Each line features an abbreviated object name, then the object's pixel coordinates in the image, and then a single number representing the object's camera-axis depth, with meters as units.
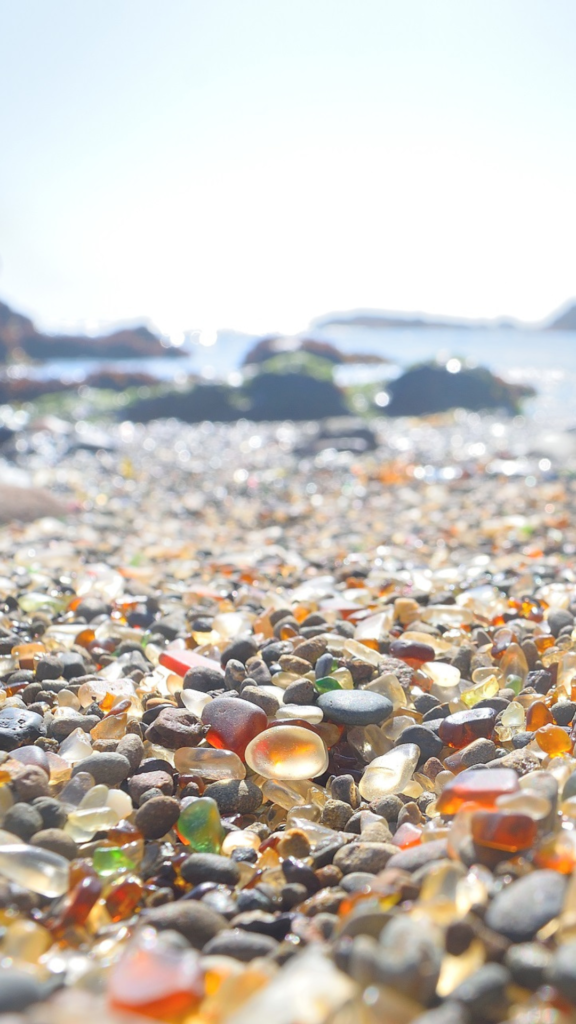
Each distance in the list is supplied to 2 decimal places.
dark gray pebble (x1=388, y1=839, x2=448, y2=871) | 0.32
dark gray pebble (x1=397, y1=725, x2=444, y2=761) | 0.38
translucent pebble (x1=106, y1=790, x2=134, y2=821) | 0.35
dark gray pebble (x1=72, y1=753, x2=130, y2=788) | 0.36
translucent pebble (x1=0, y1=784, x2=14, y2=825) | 0.34
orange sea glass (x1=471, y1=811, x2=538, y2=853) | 0.32
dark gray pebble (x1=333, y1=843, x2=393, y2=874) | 0.33
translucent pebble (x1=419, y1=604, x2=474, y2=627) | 0.47
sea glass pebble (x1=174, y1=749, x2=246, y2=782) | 0.37
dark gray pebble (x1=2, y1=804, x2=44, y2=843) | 0.34
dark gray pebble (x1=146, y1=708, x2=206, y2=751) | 0.38
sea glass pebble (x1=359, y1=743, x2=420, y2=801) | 0.37
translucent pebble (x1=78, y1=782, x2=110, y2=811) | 0.35
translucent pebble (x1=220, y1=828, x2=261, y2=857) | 0.35
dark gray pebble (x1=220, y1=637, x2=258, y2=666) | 0.43
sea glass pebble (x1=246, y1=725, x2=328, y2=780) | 0.36
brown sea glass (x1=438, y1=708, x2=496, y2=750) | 0.38
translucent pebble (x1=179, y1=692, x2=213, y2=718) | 0.39
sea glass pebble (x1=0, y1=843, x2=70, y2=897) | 0.32
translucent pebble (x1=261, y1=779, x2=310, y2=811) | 0.37
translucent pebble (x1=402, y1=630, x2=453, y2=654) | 0.44
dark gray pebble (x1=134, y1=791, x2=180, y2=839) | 0.35
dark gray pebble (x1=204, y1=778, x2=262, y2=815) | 0.36
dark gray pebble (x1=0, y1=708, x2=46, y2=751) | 0.37
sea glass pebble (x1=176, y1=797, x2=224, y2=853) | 0.35
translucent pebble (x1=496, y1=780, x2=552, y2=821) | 0.32
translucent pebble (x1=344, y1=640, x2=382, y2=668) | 0.43
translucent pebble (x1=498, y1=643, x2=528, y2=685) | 0.42
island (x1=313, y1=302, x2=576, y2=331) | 31.26
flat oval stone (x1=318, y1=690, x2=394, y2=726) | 0.39
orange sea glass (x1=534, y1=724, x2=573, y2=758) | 0.37
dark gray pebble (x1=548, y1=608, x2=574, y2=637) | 0.45
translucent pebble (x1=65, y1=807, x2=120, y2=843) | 0.34
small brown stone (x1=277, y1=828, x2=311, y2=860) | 0.34
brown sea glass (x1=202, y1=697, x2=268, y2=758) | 0.38
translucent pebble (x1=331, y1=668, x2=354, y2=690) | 0.41
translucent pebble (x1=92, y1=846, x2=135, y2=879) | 0.34
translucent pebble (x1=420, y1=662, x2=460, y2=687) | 0.42
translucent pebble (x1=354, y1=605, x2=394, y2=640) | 0.45
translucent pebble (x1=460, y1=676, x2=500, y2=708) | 0.41
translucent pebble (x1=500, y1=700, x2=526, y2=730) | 0.39
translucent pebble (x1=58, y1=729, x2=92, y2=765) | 0.37
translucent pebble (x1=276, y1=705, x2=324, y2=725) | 0.39
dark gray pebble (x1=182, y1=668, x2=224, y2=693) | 0.41
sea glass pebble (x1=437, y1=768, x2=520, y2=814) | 0.33
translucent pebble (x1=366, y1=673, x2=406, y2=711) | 0.40
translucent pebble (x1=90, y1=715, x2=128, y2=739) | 0.38
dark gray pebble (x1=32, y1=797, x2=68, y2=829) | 0.34
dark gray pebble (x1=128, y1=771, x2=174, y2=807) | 0.36
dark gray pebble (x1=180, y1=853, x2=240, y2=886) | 0.33
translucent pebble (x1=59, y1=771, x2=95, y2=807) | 0.35
